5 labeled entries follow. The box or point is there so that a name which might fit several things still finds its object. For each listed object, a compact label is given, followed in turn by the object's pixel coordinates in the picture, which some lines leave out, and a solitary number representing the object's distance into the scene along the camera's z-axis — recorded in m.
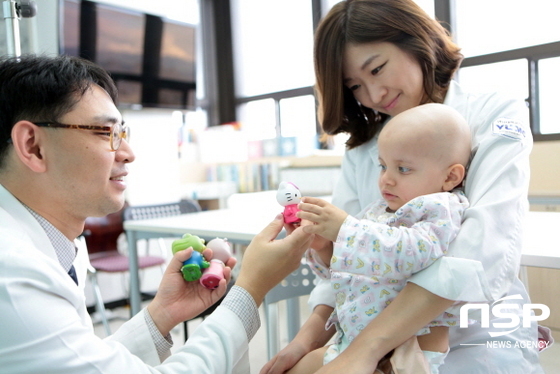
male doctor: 0.77
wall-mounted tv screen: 4.26
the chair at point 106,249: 3.29
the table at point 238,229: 1.24
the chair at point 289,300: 1.86
